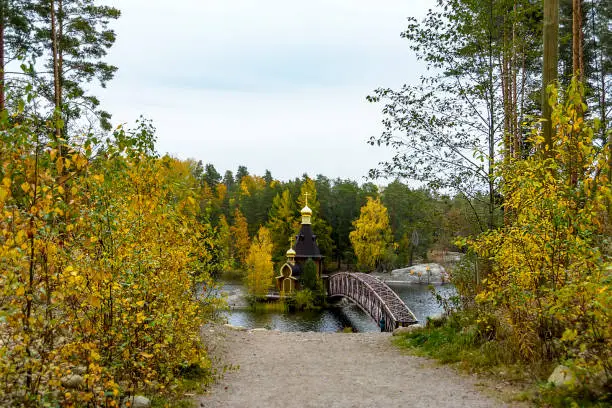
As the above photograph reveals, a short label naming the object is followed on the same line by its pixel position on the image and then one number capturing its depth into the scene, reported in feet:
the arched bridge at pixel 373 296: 54.78
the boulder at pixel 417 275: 129.80
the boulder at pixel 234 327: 37.22
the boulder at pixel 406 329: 32.15
